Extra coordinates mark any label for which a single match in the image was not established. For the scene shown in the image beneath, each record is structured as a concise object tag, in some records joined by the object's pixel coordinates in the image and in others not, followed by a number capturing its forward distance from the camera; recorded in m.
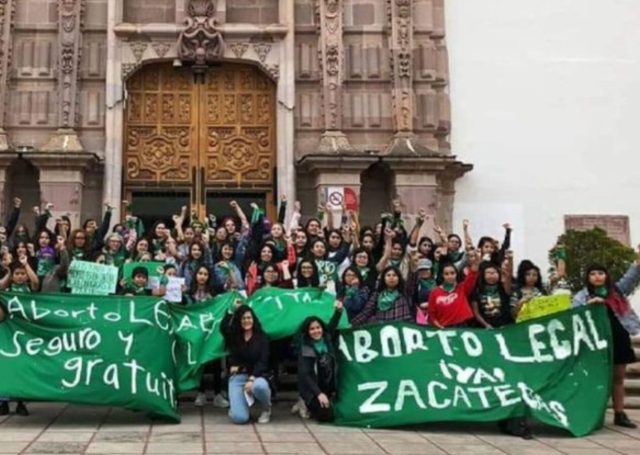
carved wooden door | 16.33
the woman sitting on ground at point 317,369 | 8.68
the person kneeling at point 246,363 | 8.63
